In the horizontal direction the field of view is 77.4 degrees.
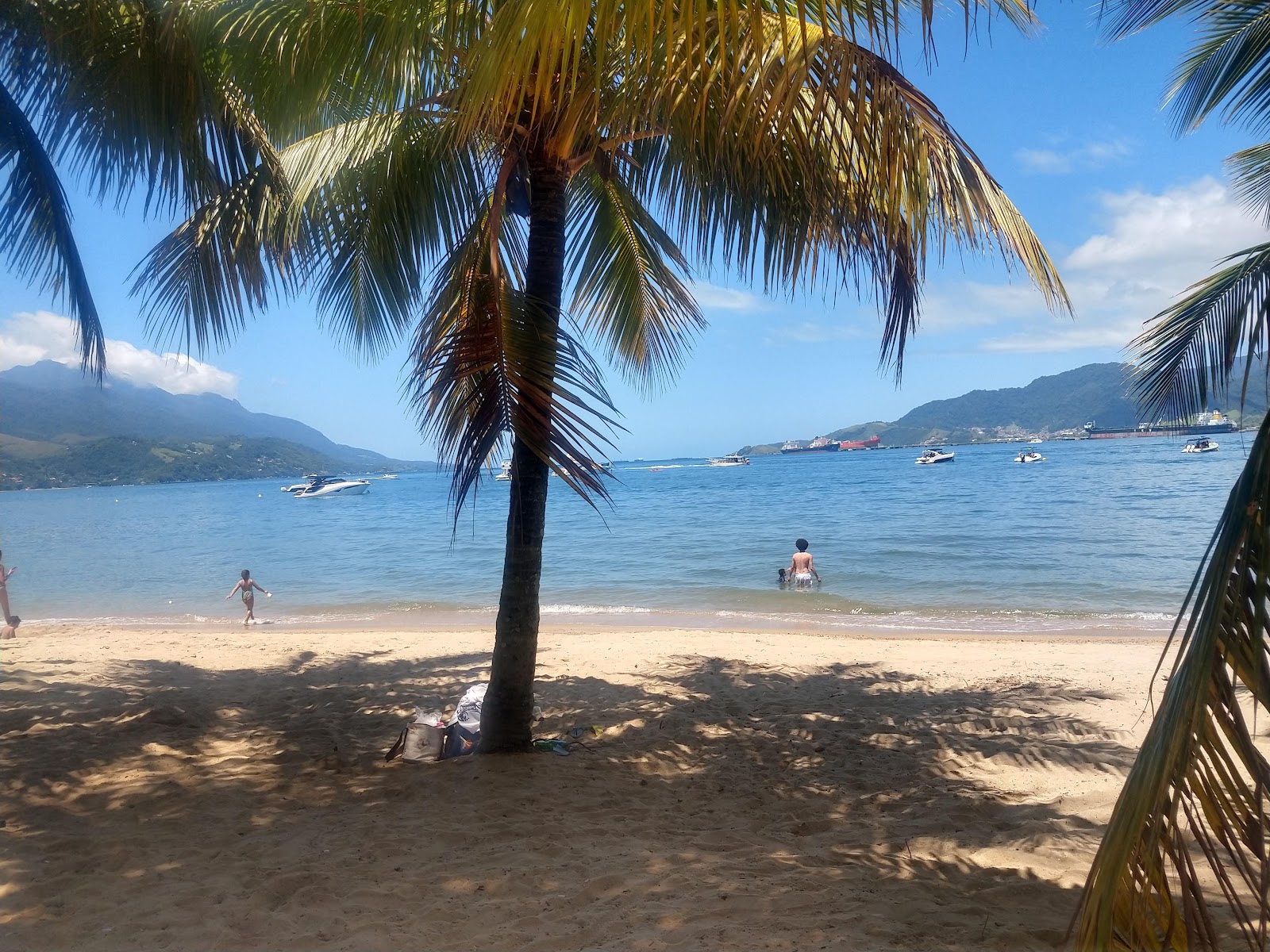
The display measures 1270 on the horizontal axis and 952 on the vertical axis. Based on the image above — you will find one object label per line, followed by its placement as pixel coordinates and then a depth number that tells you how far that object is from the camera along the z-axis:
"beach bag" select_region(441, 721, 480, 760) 5.14
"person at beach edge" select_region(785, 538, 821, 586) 14.22
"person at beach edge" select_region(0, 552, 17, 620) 9.71
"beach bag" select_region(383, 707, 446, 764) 5.07
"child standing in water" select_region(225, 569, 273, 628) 13.18
